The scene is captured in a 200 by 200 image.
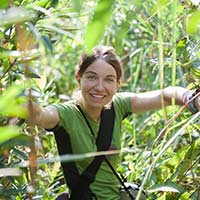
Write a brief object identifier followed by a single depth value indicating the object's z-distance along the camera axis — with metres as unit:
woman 2.42
